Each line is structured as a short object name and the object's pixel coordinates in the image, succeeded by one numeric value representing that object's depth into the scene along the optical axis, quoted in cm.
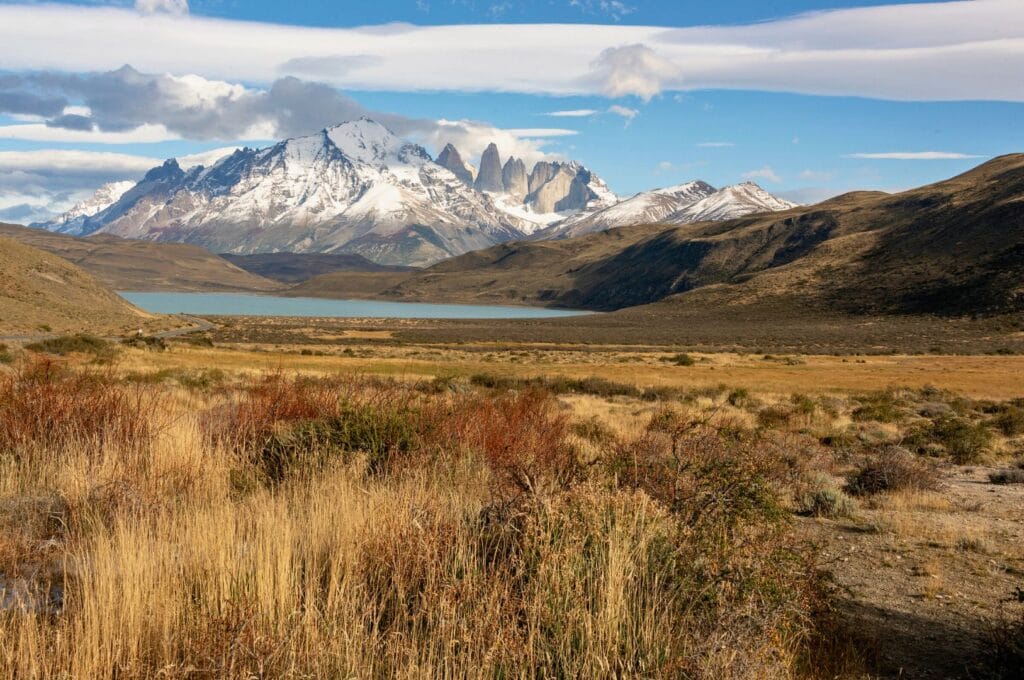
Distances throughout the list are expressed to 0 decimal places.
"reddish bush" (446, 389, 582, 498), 596
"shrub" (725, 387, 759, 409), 2750
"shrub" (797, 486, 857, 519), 1046
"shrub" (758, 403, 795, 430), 2197
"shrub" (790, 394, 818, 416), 2462
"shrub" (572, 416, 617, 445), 1473
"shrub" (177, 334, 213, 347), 6504
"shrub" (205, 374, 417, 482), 805
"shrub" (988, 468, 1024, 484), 1377
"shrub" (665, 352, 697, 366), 5762
